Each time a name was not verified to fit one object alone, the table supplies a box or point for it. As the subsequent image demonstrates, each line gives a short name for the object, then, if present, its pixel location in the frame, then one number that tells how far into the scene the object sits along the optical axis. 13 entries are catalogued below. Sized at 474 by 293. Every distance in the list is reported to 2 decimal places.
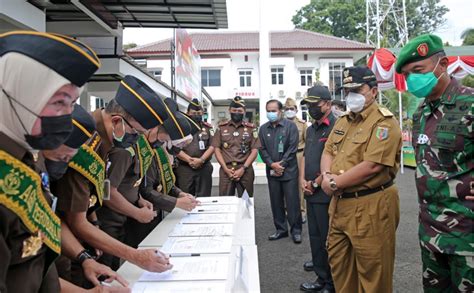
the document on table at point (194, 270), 1.44
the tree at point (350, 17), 37.09
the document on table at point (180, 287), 1.33
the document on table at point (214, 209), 2.64
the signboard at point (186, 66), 9.45
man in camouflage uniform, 1.79
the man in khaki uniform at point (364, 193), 2.14
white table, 1.38
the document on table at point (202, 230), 2.05
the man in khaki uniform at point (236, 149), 4.56
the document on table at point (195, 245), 1.75
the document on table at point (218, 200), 3.02
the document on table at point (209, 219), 2.34
